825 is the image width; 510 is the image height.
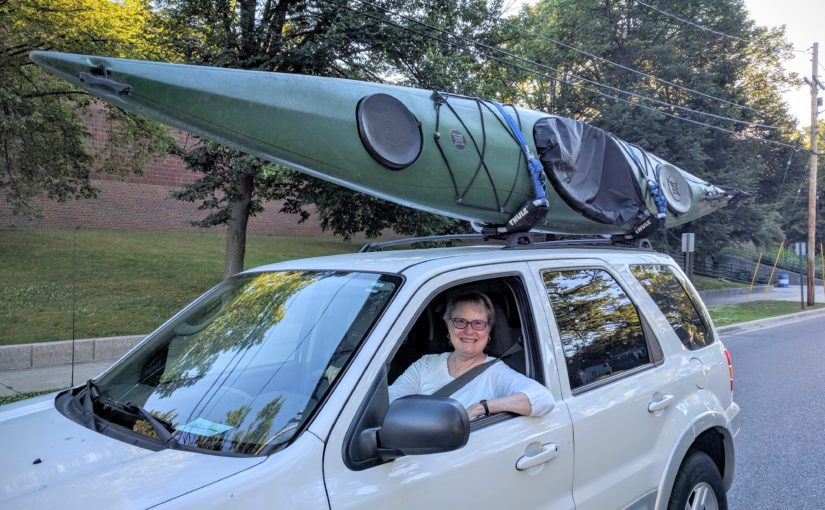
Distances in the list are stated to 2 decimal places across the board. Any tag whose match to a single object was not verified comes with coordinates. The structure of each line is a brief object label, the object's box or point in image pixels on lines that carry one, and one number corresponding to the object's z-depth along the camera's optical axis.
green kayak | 2.91
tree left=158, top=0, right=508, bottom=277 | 10.80
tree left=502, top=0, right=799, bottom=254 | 21.83
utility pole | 22.97
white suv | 1.63
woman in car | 2.18
